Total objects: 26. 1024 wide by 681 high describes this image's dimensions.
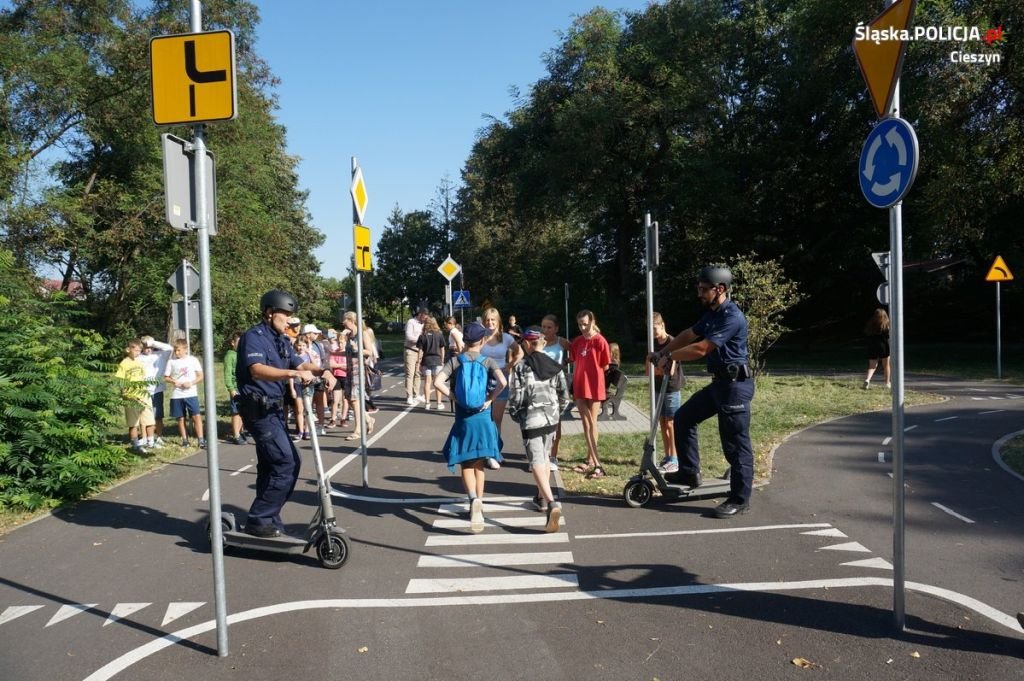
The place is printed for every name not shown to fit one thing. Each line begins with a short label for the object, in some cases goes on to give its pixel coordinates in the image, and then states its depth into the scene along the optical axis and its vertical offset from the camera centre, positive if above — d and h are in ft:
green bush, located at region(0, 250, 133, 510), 25.25 -2.38
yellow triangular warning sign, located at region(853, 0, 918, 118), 13.41 +4.83
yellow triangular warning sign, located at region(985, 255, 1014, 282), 62.13 +3.42
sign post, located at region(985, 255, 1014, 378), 62.08 +3.42
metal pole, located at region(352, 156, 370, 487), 26.82 -1.90
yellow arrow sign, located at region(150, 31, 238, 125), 13.47 +4.45
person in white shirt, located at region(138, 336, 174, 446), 36.84 -1.65
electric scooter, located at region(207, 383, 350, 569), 18.76 -5.13
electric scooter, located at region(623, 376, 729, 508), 23.73 -5.08
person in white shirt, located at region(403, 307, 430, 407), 54.85 -1.78
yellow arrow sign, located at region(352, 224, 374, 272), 27.78 +2.94
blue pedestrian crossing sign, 88.56 +3.18
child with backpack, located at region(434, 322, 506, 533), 21.68 -2.67
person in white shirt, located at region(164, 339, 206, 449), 37.32 -2.39
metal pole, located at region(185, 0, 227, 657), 13.60 -1.71
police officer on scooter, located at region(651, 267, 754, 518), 21.80 -1.26
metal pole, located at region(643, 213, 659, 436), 27.53 +1.14
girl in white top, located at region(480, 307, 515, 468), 32.50 -0.66
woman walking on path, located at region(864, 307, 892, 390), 53.31 -1.65
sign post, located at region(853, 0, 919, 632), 13.48 +2.75
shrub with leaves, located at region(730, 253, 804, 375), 59.26 +1.42
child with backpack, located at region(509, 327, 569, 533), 22.58 -2.34
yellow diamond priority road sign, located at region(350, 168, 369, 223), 27.84 +4.85
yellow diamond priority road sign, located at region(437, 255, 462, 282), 71.61 +5.38
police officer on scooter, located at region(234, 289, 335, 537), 19.24 -1.73
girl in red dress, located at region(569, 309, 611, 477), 28.37 -1.99
